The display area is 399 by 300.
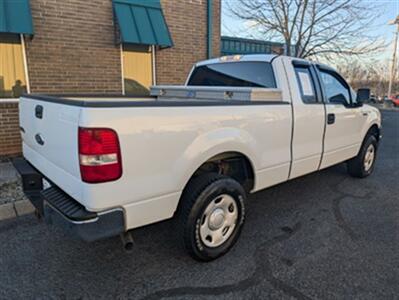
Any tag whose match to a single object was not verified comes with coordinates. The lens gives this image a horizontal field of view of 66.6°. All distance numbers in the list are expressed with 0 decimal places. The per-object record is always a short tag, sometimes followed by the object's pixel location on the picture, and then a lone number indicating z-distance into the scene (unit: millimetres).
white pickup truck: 2045
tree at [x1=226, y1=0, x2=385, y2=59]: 11820
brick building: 5730
